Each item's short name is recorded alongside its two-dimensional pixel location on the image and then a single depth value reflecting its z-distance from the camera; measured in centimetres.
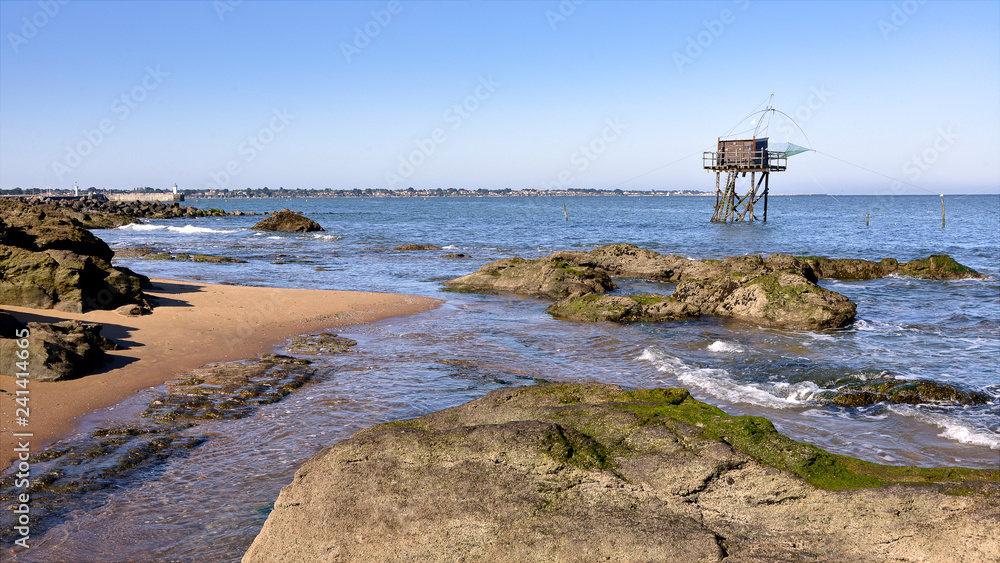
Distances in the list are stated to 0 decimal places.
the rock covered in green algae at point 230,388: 812
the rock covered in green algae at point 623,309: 1528
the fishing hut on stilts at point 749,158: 5031
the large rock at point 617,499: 364
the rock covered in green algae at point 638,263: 2319
